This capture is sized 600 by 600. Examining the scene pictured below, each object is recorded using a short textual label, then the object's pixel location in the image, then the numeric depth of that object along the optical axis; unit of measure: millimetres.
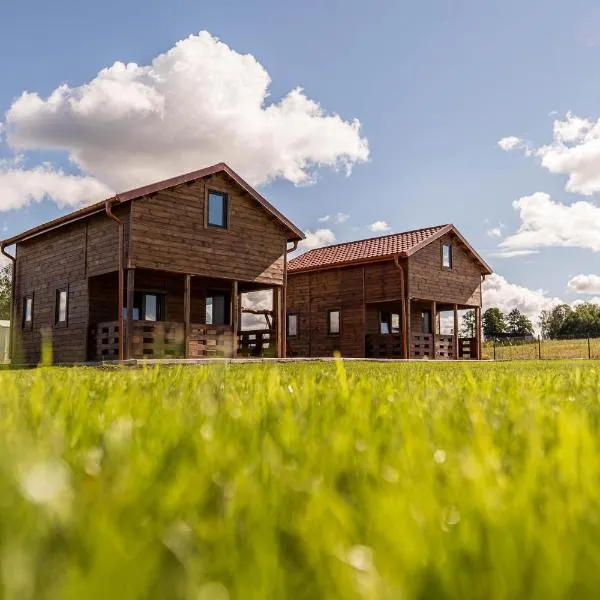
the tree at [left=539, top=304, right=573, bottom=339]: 147375
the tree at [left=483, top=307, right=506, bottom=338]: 139750
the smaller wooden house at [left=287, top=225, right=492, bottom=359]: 28156
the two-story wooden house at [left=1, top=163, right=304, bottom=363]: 19312
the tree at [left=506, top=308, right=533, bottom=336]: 153250
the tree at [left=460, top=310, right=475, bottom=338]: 122394
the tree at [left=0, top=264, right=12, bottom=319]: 66500
